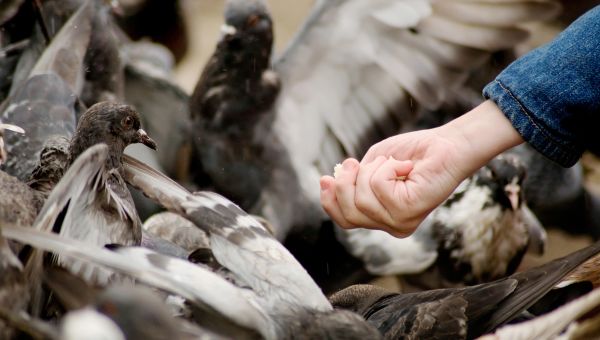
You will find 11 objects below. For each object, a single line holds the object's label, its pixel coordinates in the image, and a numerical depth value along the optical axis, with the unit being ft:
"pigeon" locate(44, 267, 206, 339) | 10.62
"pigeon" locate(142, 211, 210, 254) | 19.98
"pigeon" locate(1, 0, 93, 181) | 20.26
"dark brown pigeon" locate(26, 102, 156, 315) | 13.10
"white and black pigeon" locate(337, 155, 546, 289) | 26.11
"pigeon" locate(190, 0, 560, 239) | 26.99
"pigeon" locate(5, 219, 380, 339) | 11.62
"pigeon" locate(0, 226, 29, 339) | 12.08
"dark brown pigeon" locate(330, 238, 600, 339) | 15.11
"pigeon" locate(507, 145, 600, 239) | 30.35
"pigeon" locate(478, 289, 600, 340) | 12.34
